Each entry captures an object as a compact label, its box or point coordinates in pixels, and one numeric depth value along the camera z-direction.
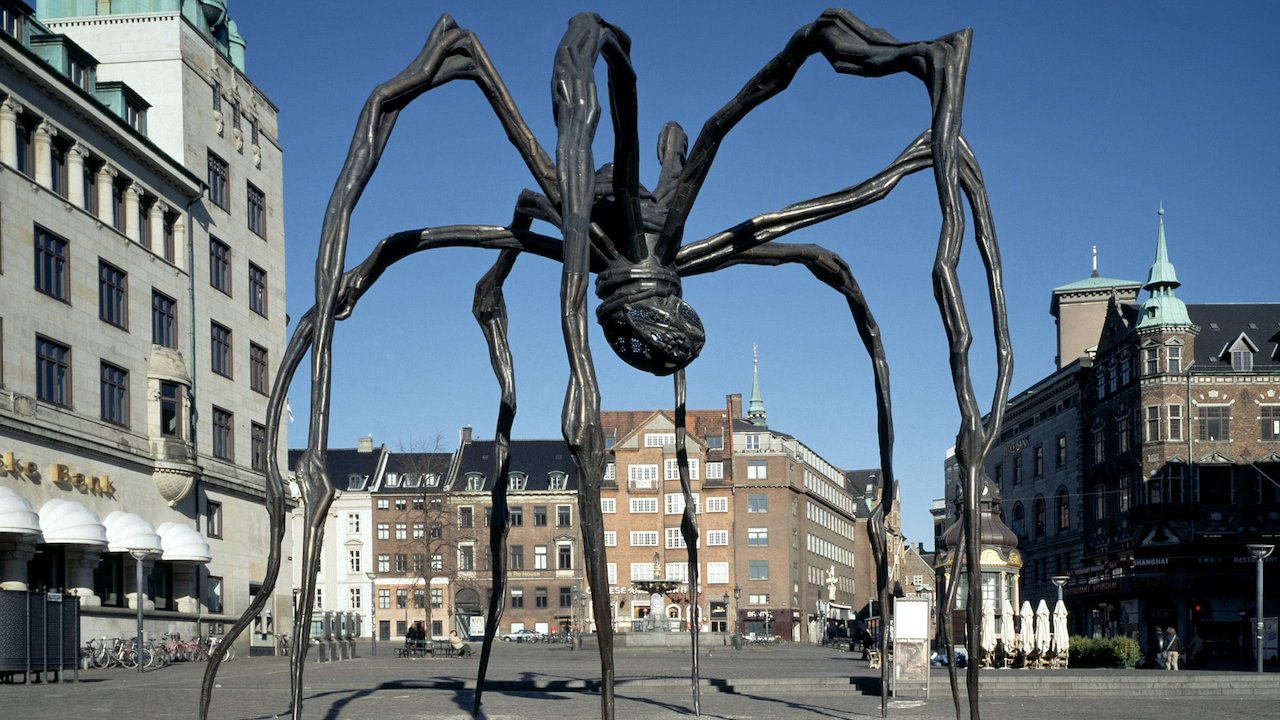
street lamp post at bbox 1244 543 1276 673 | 37.49
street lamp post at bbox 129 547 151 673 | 35.78
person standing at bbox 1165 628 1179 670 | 39.59
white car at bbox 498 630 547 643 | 106.56
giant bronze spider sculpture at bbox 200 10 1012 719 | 6.85
